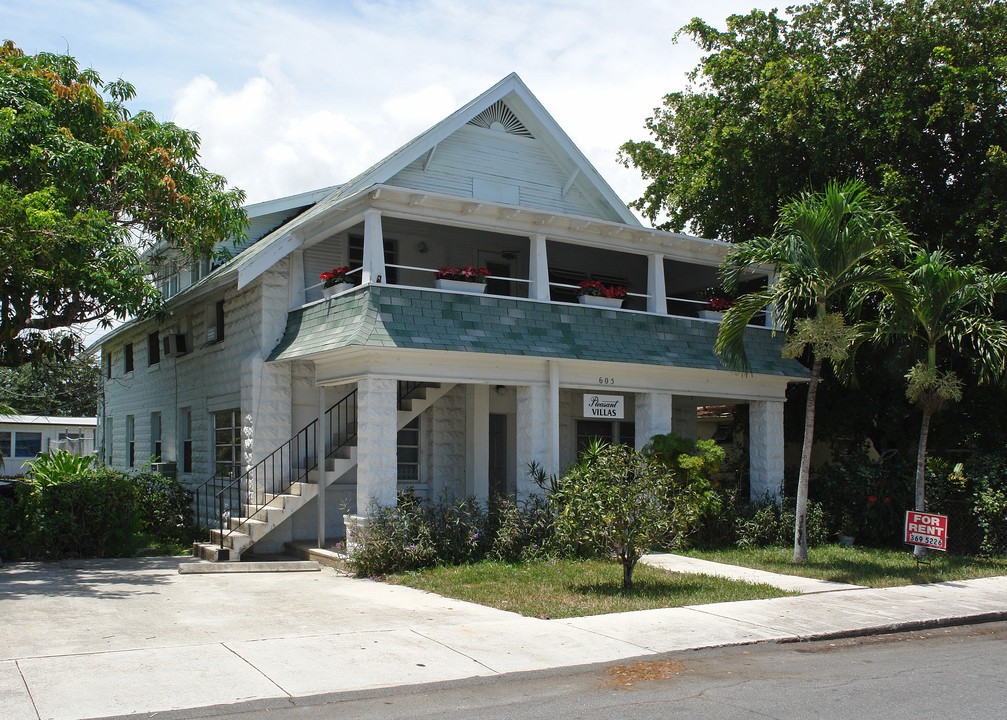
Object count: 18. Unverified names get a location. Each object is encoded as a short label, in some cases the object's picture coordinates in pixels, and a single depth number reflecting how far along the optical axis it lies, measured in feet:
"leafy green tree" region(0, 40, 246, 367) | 41.98
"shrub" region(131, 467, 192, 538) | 58.70
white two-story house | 46.83
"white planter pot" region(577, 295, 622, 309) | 54.54
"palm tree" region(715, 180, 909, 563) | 43.16
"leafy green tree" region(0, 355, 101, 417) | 170.81
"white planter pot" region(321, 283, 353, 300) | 48.60
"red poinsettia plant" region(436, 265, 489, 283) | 49.11
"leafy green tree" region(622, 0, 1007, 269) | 59.62
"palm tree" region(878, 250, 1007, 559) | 46.39
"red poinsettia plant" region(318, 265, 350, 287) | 49.11
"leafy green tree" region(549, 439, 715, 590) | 36.91
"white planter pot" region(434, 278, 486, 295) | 49.06
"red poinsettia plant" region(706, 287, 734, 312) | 59.47
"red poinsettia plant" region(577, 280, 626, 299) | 54.44
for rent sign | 45.55
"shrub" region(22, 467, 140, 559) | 46.01
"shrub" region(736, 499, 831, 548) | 53.42
